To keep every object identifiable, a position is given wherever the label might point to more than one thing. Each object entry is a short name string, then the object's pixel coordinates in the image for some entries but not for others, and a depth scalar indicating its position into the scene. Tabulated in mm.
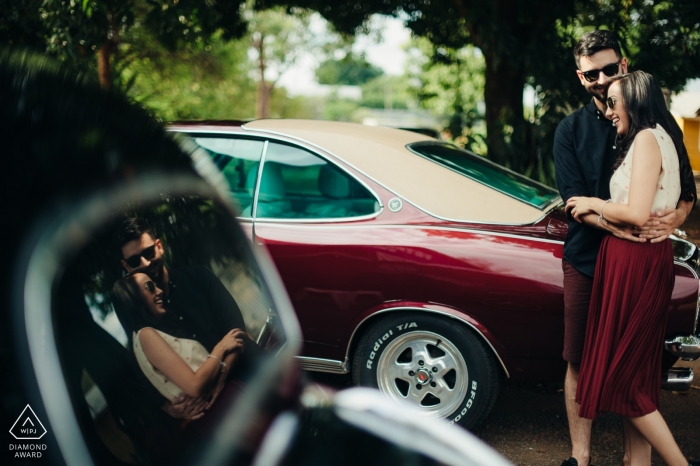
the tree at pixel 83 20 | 7263
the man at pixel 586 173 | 2918
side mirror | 914
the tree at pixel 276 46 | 39375
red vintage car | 3268
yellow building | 6143
